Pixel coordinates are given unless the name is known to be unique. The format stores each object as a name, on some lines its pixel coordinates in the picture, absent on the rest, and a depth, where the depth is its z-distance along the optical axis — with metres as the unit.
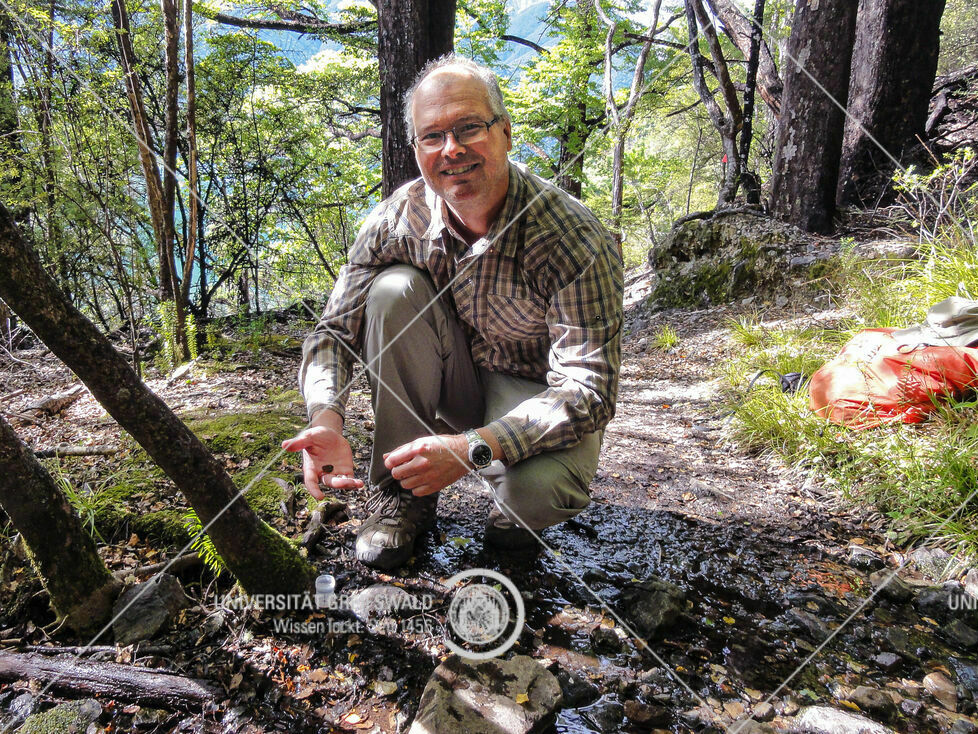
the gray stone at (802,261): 5.12
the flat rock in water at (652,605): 1.67
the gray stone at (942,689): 1.43
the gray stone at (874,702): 1.39
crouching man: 1.72
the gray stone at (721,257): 5.53
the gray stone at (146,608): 1.51
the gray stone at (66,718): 1.21
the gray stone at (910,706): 1.40
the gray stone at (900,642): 1.62
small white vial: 1.70
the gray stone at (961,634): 1.64
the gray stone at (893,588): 1.86
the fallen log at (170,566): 1.70
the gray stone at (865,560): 2.05
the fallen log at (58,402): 3.18
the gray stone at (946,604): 1.78
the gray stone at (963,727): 1.33
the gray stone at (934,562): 1.96
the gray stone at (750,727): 1.33
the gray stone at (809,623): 1.69
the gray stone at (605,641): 1.61
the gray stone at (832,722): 1.33
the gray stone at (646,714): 1.37
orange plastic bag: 2.48
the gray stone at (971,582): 1.86
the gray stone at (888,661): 1.56
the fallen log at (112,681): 1.32
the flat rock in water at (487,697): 1.26
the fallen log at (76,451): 2.36
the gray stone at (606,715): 1.37
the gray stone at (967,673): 1.48
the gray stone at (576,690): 1.42
